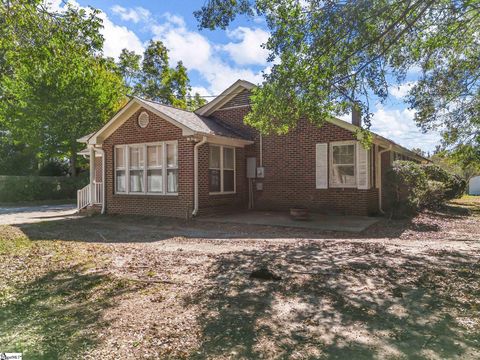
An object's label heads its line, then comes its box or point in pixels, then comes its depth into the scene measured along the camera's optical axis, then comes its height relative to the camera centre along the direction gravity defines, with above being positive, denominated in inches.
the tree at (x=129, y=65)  1427.2 +477.2
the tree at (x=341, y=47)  294.4 +124.8
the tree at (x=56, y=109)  1040.2 +229.8
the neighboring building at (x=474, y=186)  1567.4 -12.8
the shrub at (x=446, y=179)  602.9 +7.6
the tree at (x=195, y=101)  1508.6 +352.7
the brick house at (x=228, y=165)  501.0 +30.3
